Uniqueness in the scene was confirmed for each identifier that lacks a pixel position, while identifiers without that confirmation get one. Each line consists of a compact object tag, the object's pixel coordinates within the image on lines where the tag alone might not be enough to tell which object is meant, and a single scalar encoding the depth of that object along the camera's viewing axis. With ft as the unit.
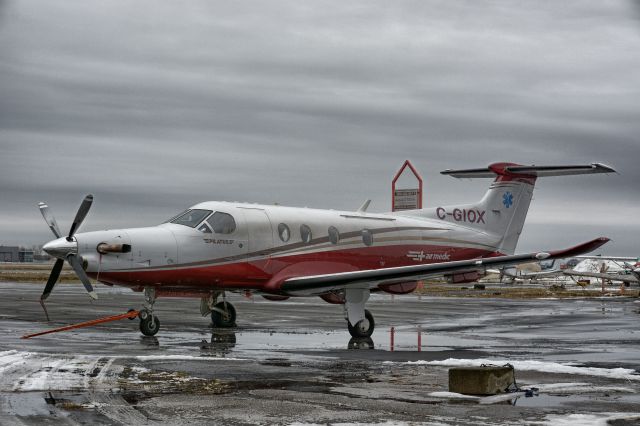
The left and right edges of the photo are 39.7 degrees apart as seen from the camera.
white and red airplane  69.77
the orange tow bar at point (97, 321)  63.61
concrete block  37.63
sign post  132.87
